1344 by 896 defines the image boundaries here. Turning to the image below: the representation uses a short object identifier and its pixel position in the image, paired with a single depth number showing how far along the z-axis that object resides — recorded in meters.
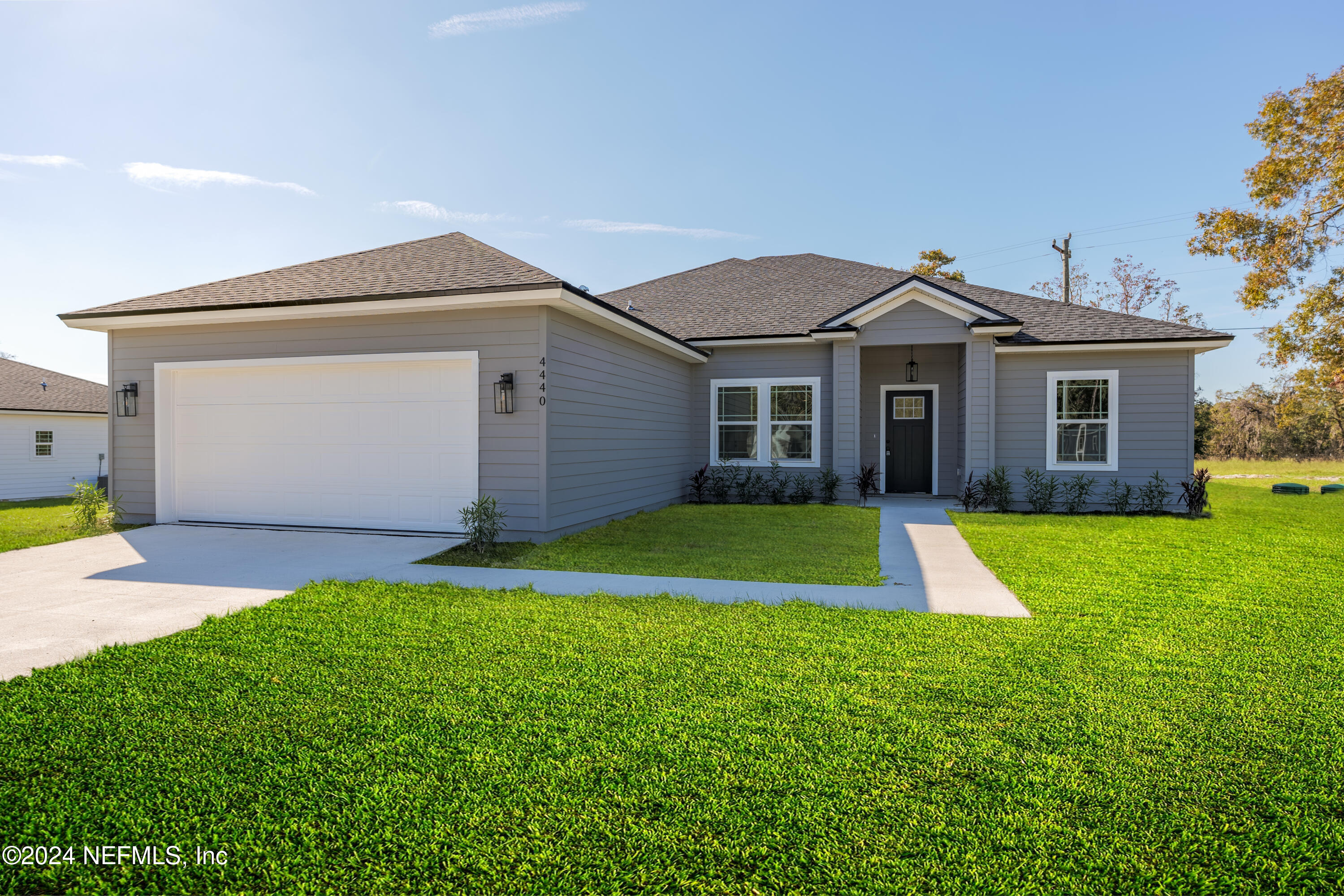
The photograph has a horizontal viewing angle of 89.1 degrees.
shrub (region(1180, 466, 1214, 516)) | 11.19
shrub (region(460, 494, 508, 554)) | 7.54
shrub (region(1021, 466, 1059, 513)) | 12.05
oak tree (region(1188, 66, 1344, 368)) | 15.80
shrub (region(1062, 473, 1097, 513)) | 11.97
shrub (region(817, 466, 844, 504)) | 12.49
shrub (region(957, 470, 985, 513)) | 11.92
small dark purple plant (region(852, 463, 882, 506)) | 12.44
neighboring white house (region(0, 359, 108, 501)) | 16.80
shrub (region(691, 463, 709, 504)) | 13.18
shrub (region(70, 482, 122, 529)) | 8.94
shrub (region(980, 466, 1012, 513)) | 11.95
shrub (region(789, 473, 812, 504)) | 12.63
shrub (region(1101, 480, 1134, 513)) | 11.83
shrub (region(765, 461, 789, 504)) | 12.78
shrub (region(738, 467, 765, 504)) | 12.96
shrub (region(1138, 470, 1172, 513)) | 11.80
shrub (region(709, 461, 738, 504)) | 13.08
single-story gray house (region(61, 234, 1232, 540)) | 8.31
